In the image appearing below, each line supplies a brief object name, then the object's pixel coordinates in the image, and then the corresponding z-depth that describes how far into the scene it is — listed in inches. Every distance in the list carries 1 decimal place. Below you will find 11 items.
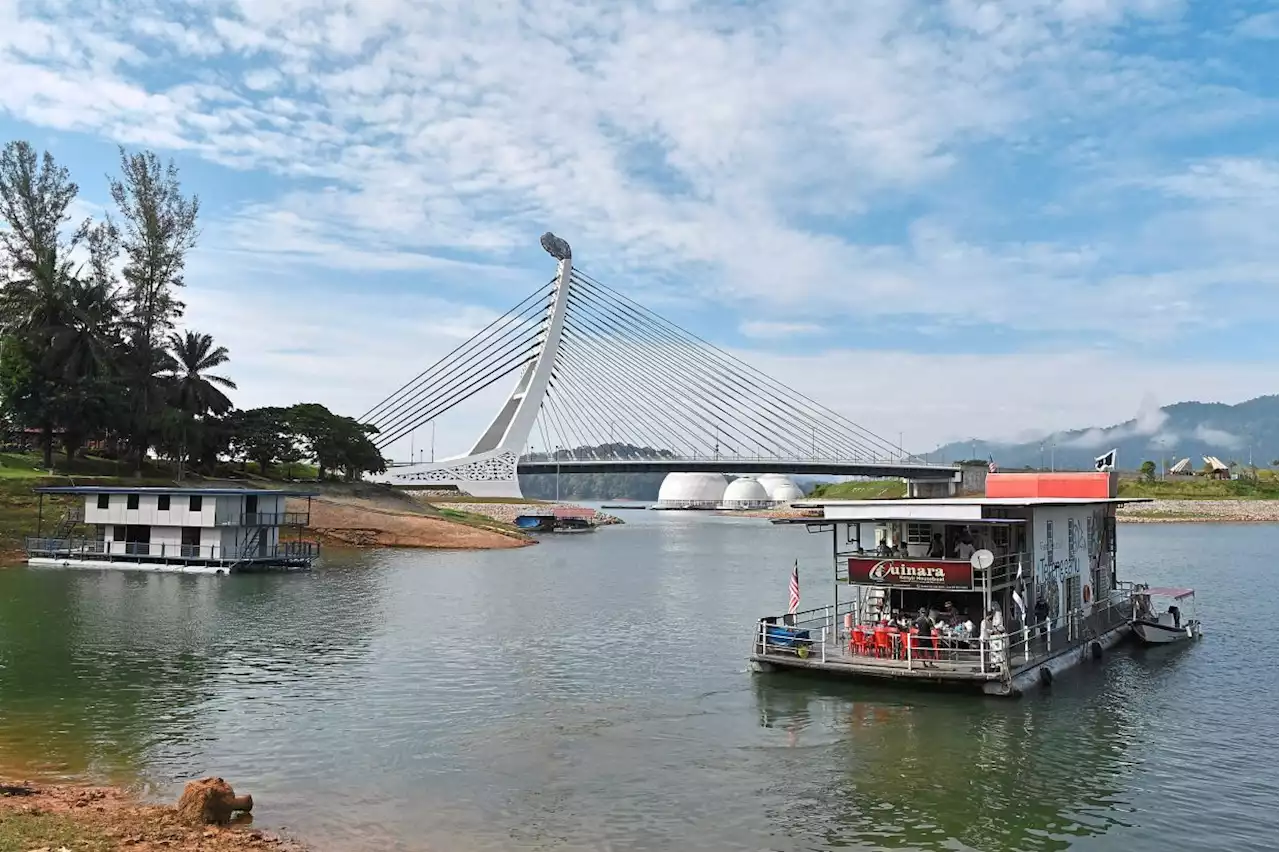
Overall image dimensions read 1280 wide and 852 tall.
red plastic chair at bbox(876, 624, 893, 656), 1067.3
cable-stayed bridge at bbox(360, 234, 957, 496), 4965.6
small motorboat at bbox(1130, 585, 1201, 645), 1380.4
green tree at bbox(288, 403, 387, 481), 3661.4
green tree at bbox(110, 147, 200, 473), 3225.9
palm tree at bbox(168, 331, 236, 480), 3292.3
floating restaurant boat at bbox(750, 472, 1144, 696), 1030.4
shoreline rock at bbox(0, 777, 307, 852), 553.3
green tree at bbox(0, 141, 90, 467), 2859.3
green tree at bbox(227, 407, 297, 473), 3511.3
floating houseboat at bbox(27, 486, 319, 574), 2375.7
